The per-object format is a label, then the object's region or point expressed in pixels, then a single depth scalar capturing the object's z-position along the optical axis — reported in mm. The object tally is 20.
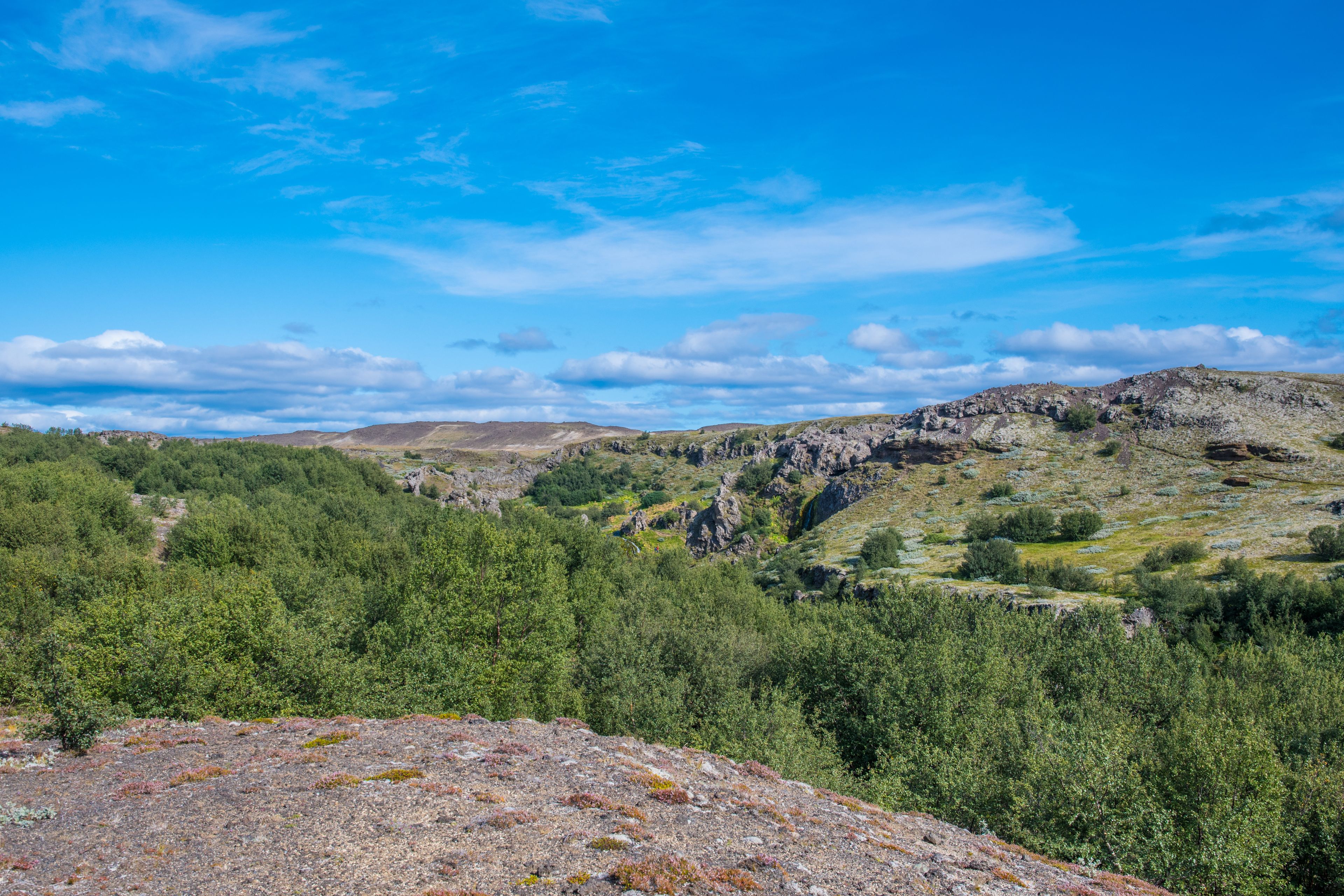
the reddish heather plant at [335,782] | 13047
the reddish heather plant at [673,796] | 13781
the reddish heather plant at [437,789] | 13102
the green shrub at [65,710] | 15695
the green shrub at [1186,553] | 53438
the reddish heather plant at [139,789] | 12898
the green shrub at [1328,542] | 48219
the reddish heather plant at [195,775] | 13555
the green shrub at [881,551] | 63625
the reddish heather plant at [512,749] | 16641
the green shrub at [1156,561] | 52719
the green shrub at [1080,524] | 66562
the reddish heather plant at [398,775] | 13672
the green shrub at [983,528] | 67688
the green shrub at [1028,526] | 66938
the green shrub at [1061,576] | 53656
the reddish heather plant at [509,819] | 11672
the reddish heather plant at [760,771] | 17797
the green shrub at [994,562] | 56906
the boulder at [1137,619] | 44244
